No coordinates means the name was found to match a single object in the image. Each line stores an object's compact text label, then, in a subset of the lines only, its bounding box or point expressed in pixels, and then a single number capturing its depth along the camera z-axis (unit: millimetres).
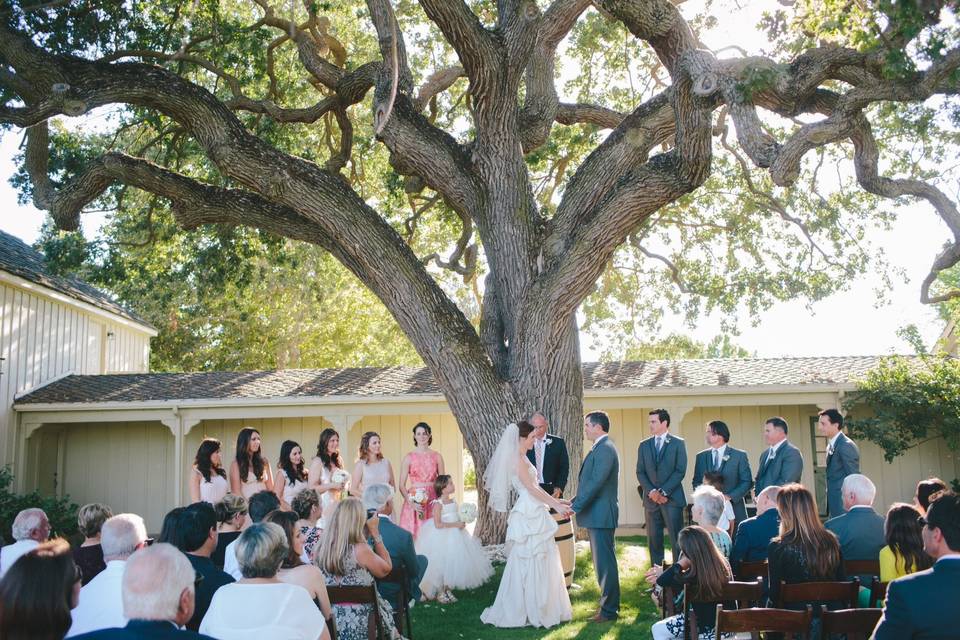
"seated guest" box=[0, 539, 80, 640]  3229
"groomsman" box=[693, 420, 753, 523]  10070
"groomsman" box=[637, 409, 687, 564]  10164
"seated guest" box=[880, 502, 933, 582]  5160
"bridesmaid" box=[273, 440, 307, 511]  9883
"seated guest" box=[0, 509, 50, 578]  5820
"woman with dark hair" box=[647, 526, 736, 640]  5395
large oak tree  8852
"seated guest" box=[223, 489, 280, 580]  5902
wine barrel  9602
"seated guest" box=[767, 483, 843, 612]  5535
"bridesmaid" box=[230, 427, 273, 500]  9711
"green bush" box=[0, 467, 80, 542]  15961
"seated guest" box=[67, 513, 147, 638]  4414
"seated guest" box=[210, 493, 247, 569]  6621
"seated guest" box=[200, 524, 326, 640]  4156
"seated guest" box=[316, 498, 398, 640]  6004
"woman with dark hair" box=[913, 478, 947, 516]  6301
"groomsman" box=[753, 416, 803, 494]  9688
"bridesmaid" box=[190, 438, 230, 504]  9297
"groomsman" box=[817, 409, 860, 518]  9227
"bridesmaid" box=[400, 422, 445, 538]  11195
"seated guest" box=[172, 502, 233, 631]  4902
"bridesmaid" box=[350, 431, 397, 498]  10866
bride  8344
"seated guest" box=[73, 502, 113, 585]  5641
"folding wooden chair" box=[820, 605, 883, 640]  4566
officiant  9961
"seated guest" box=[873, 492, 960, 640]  3459
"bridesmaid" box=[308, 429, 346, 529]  10102
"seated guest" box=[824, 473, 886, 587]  6176
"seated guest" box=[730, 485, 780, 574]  6562
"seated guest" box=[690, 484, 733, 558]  6285
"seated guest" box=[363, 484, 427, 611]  7078
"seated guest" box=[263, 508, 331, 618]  4834
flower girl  9938
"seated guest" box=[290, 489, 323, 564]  6234
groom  8555
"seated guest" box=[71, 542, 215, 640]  3154
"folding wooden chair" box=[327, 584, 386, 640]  5699
